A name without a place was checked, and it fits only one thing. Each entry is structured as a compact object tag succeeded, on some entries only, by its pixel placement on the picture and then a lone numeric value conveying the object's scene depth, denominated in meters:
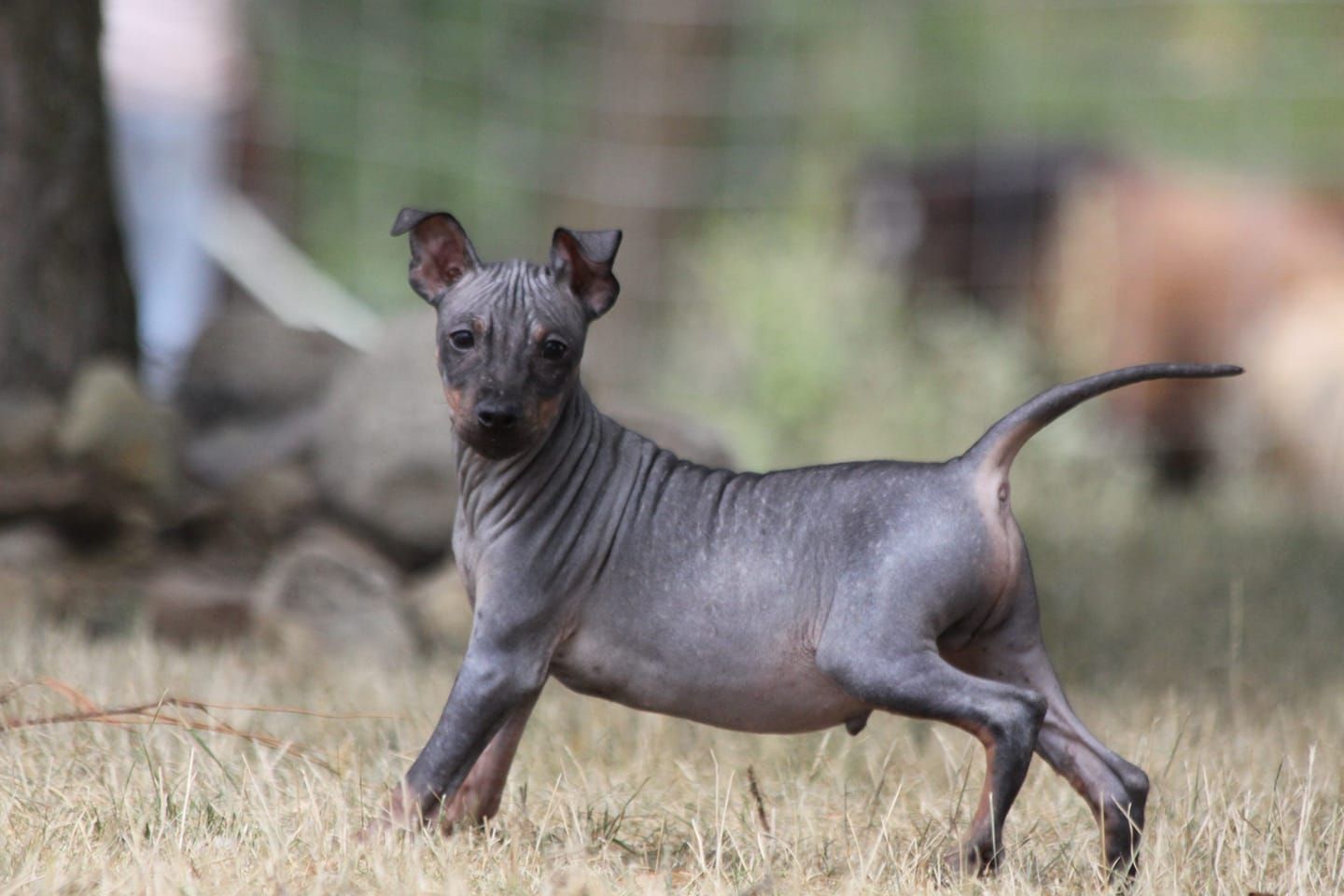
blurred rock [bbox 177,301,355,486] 14.17
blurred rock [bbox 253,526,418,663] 11.79
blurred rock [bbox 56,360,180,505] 12.45
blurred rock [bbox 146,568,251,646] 12.20
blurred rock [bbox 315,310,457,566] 12.84
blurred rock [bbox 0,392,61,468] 12.41
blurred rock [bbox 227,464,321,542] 13.26
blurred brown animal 20.31
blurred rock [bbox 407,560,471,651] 12.39
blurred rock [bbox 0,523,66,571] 12.28
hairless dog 6.68
